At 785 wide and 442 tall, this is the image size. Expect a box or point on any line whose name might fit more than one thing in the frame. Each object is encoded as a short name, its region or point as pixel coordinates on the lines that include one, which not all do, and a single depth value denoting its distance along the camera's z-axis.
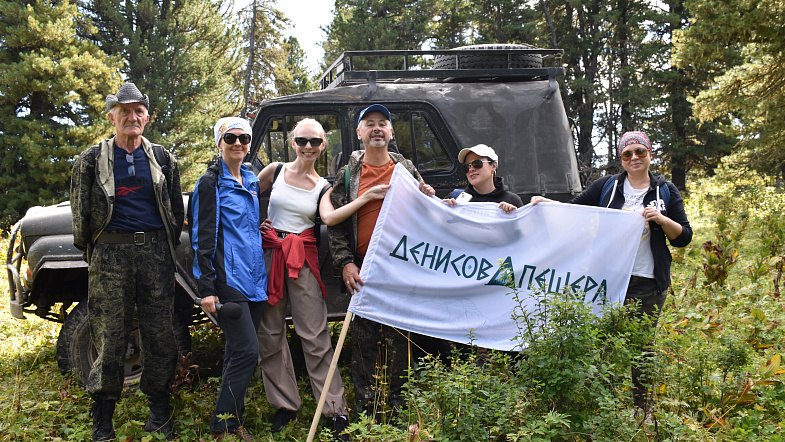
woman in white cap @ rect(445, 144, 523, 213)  4.07
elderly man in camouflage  3.50
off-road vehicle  4.50
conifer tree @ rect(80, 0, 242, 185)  20.69
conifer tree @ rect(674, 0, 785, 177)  10.09
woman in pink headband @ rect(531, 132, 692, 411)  3.64
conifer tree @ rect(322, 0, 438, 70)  27.98
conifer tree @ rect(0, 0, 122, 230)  17.22
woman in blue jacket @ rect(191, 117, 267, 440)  3.45
